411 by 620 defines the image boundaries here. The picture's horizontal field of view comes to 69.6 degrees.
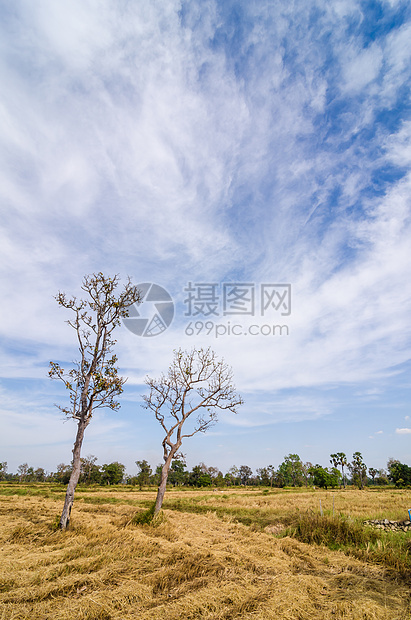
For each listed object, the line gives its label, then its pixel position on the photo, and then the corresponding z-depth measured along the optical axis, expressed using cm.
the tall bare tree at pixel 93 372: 1063
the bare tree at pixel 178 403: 1414
